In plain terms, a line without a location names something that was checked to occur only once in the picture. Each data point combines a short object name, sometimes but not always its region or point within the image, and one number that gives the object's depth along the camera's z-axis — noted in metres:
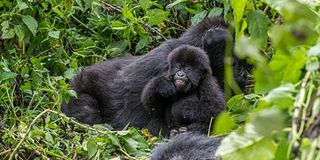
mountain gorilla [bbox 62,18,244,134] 12.58
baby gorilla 11.54
